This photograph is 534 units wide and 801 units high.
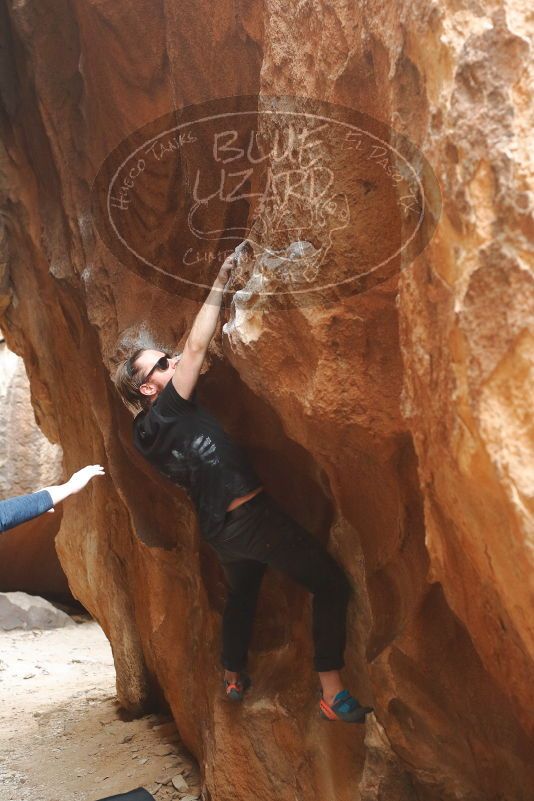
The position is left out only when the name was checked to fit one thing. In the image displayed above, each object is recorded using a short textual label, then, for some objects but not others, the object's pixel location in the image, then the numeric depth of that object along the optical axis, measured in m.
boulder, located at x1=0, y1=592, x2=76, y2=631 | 8.64
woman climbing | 2.84
